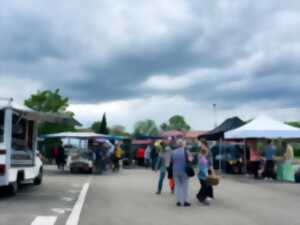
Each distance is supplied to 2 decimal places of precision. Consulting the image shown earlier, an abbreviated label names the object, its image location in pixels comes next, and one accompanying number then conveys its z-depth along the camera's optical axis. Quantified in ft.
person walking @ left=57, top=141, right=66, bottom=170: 62.02
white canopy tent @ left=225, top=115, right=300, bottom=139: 48.11
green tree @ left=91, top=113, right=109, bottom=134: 155.29
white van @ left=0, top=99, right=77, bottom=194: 26.90
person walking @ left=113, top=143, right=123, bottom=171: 61.57
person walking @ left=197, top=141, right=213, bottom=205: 27.27
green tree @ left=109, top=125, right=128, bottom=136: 273.04
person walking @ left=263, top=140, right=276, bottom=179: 46.78
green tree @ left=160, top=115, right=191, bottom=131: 329.40
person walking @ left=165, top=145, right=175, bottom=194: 29.26
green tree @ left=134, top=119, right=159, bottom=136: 312.39
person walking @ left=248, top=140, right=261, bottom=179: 49.62
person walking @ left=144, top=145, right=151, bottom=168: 73.16
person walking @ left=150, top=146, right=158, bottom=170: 64.42
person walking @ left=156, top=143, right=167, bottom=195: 32.14
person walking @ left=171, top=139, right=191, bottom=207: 26.05
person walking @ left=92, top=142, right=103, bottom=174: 55.94
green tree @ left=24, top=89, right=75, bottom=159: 143.55
